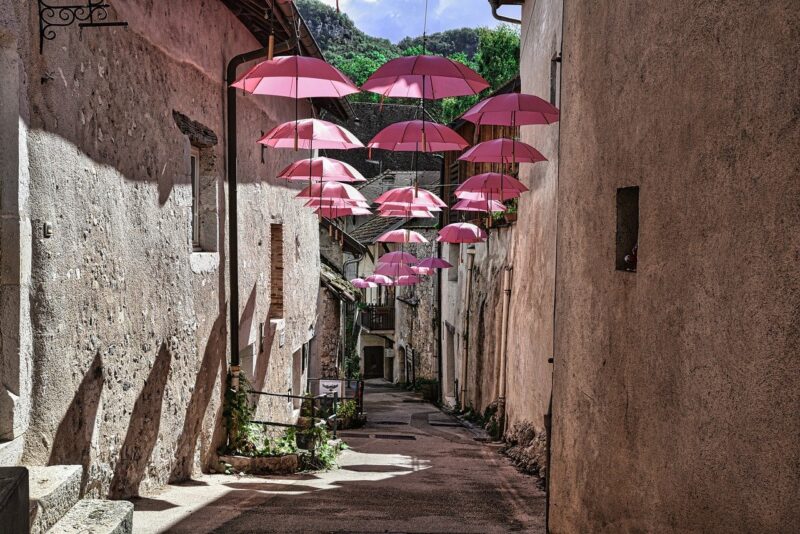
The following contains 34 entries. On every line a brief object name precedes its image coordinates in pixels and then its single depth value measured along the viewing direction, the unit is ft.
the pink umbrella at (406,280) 74.66
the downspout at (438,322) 87.25
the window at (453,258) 81.00
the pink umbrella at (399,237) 60.29
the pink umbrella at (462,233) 53.72
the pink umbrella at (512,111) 29.71
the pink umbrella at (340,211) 43.88
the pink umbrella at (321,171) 34.19
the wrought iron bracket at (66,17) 15.25
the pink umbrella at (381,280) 83.92
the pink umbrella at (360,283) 89.22
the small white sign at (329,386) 53.47
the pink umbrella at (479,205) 45.42
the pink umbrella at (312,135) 30.48
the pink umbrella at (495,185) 38.96
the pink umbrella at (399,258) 71.82
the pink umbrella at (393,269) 72.43
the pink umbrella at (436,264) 68.75
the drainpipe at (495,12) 48.52
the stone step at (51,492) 12.89
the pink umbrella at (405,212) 43.57
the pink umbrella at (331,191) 37.42
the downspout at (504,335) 48.29
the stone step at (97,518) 13.60
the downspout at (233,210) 31.40
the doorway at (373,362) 145.89
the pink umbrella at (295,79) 24.97
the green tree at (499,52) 102.99
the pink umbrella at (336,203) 41.30
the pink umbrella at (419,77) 26.78
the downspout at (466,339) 67.05
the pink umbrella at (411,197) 40.63
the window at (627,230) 16.06
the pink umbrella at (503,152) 33.73
